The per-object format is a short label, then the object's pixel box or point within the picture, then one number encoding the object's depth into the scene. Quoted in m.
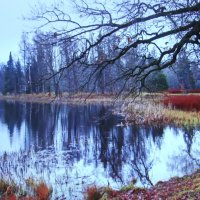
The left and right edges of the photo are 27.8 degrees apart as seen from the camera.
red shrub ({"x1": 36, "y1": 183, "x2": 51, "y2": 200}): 8.82
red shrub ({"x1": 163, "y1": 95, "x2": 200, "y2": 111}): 25.55
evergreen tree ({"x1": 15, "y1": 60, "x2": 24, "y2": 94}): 63.82
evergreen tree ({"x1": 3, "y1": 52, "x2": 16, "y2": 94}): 65.06
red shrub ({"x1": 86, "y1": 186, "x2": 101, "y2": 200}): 8.52
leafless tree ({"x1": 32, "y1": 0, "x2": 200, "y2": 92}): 7.73
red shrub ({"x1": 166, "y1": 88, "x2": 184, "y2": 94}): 41.70
